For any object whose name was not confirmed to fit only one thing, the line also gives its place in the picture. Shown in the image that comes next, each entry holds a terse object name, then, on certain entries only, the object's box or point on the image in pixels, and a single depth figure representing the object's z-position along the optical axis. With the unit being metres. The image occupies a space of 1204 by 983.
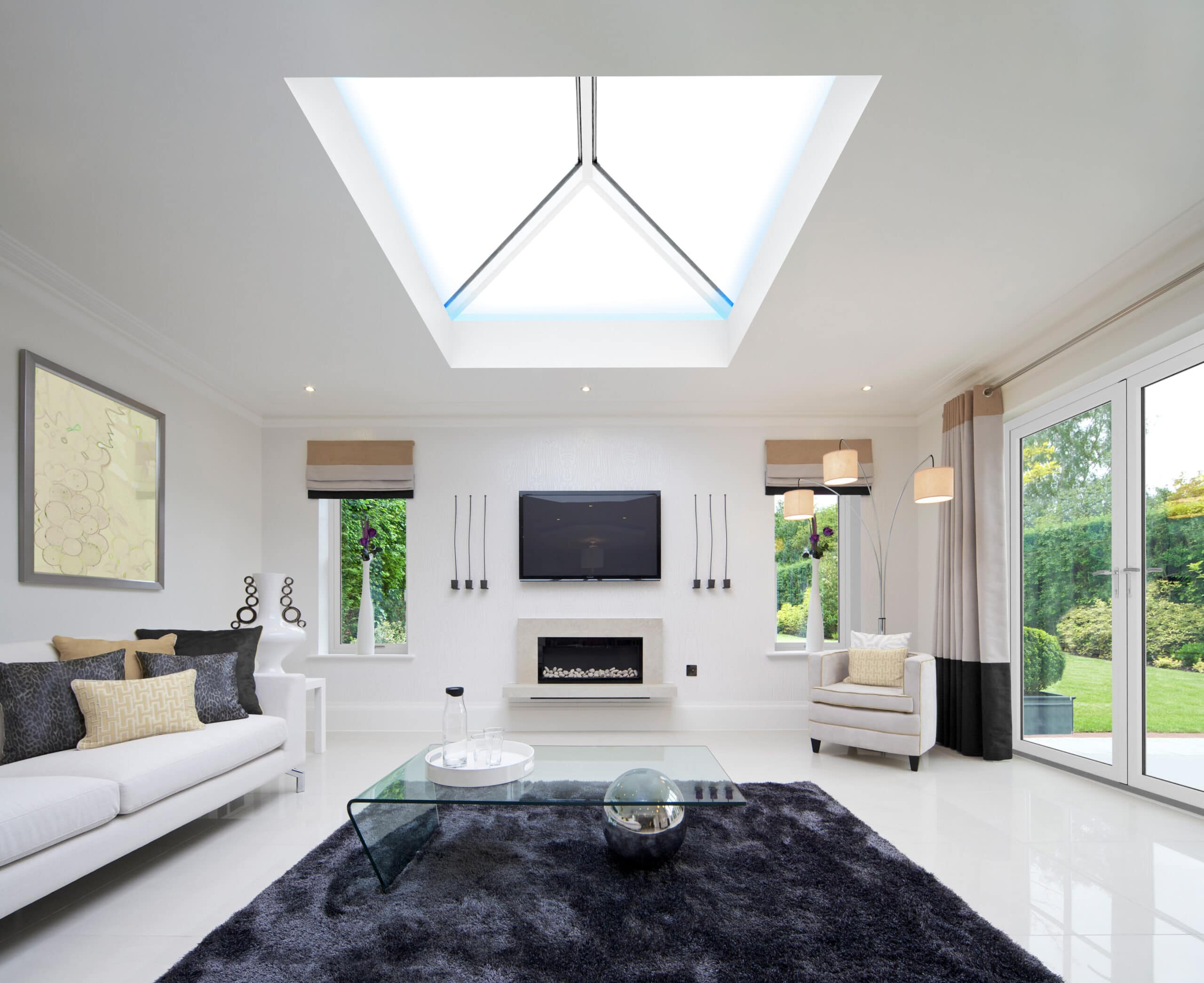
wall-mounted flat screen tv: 5.91
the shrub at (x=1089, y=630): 4.01
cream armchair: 4.46
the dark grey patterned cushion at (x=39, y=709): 2.77
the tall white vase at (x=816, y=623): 5.75
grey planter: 4.37
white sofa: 2.17
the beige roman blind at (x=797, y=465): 5.96
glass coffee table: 2.59
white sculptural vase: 4.52
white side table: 4.96
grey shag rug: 2.04
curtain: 4.67
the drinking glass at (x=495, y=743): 2.93
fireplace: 5.87
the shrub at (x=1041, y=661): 4.43
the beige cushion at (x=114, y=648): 3.26
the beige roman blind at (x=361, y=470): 5.98
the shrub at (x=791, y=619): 6.07
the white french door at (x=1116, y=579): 3.51
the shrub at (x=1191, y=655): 3.43
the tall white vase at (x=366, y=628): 5.91
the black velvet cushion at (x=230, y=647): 3.83
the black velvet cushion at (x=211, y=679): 3.46
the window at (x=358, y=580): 6.07
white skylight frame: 2.62
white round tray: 2.74
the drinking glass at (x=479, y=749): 2.90
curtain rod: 3.26
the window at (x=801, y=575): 6.08
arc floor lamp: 4.34
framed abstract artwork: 3.45
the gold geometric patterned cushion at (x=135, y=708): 2.98
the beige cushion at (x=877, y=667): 4.79
